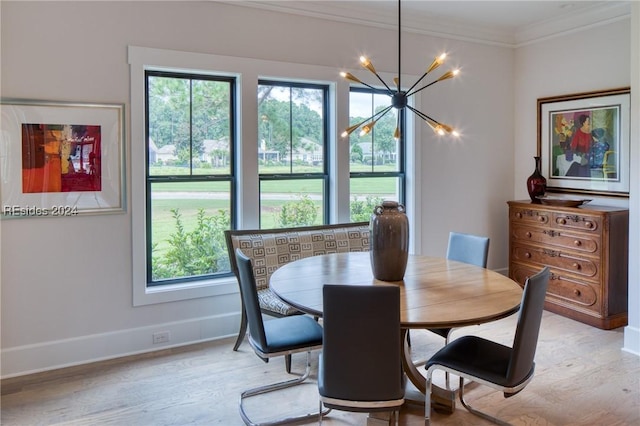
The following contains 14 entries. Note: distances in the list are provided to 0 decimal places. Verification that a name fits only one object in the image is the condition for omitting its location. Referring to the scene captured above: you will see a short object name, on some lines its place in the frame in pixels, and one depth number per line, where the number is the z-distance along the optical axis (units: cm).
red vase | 485
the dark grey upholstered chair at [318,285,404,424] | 192
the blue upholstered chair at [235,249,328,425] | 248
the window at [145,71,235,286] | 374
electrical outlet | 367
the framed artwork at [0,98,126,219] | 314
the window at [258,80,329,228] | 414
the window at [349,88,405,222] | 457
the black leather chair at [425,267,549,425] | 211
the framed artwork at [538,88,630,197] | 432
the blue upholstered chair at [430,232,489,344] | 321
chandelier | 282
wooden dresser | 405
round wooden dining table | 209
